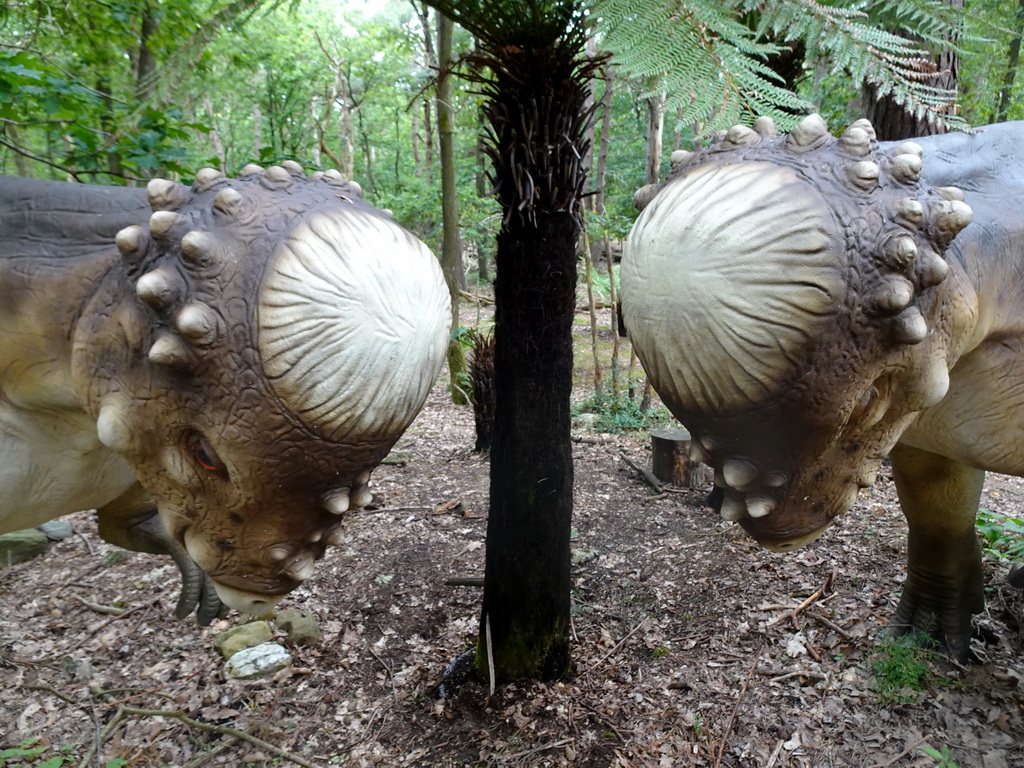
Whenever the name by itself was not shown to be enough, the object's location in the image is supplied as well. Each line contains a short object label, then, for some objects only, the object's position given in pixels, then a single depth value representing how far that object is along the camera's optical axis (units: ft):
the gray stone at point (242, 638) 10.82
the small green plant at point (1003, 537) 11.36
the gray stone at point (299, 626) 11.04
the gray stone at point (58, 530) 15.52
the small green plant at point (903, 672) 8.88
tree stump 17.19
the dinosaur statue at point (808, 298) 3.53
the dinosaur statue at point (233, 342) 3.95
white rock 10.30
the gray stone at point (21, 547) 14.55
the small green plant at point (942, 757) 7.47
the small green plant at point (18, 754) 8.56
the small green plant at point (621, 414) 22.94
